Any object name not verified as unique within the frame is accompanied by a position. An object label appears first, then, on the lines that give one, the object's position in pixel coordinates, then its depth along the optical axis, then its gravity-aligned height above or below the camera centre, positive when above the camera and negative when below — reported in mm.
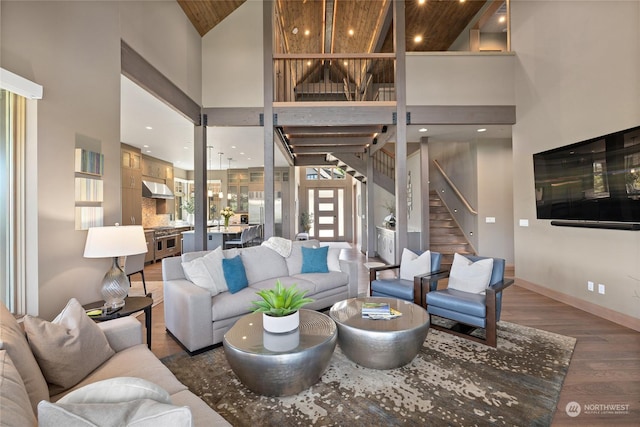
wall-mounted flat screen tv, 3035 +378
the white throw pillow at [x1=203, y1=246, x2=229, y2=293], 3020 -581
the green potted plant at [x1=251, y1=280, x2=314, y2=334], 2125 -710
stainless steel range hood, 7539 +699
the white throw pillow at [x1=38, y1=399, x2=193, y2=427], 762 -541
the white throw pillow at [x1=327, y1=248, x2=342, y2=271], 4094 -679
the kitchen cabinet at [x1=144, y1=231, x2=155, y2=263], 6689 -737
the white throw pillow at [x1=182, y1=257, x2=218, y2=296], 2912 -606
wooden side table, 2241 -776
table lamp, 2291 -264
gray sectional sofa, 2635 -824
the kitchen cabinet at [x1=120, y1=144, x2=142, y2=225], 6637 +736
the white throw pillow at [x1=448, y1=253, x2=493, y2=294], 3043 -682
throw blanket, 3965 -429
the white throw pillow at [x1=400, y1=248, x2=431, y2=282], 3543 -649
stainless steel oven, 7064 -706
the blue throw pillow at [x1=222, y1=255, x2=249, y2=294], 3096 -650
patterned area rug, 1819 -1277
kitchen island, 5441 -485
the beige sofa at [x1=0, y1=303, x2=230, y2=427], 779 -633
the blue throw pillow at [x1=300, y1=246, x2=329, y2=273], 3938 -645
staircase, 6504 -546
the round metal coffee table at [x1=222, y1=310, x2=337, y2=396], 1888 -959
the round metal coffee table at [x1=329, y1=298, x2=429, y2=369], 2225 -988
